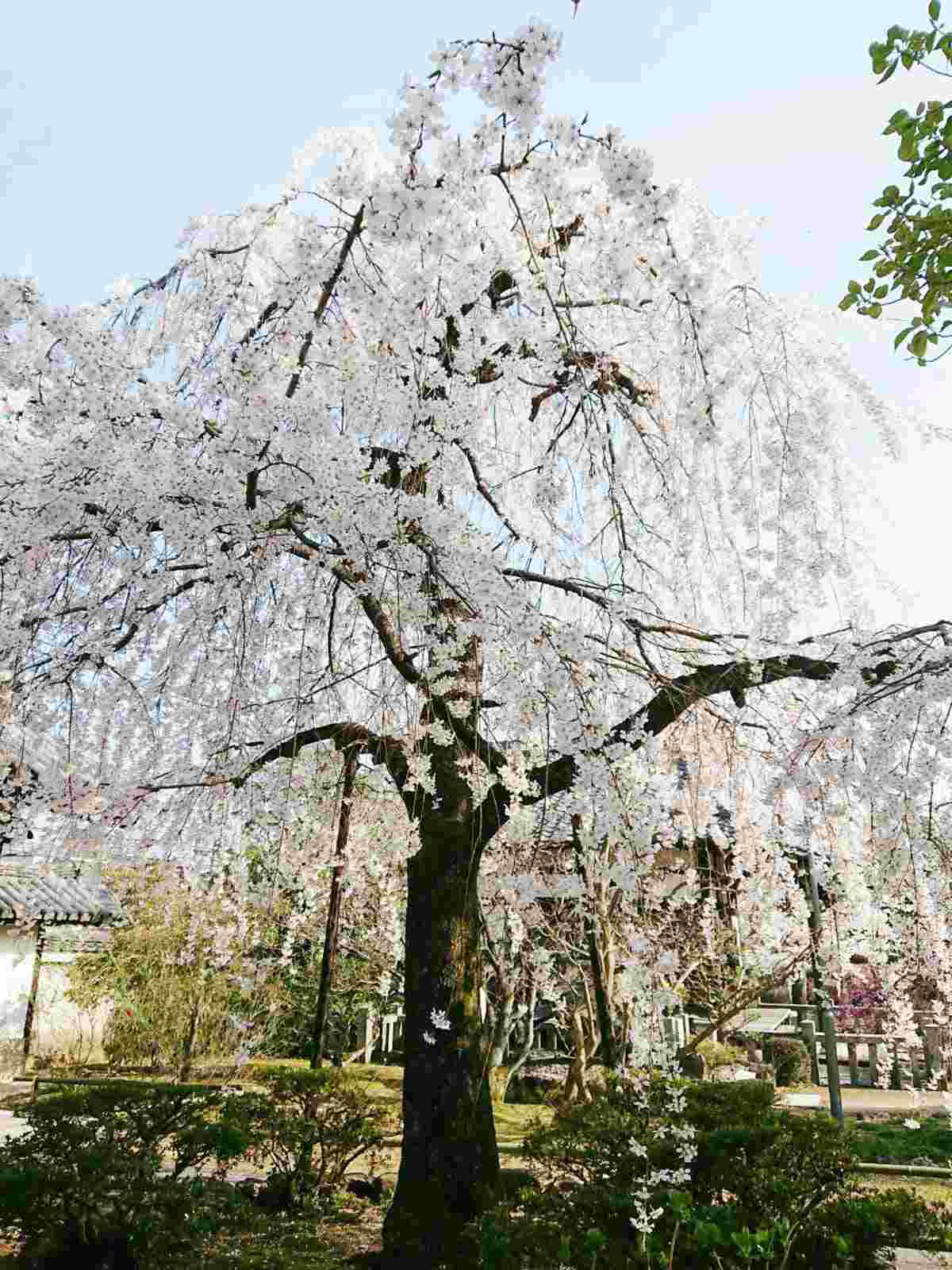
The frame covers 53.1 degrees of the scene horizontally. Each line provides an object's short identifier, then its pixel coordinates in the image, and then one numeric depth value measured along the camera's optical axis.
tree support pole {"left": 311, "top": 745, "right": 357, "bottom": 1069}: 5.93
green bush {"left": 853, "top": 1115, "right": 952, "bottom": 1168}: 7.08
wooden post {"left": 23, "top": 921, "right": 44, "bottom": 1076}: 12.11
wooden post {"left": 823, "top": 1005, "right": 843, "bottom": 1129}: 7.29
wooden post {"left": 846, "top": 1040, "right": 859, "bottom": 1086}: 11.11
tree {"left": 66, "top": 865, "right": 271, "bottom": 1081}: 10.07
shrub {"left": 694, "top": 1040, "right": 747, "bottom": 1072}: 8.86
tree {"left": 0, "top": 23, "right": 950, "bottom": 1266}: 3.27
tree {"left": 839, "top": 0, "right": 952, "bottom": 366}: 1.89
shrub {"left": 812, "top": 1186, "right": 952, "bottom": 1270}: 2.88
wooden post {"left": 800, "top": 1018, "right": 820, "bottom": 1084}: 9.48
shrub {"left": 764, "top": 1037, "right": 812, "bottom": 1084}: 10.82
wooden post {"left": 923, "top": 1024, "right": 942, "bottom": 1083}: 9.75
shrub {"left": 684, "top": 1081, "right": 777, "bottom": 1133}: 3.94
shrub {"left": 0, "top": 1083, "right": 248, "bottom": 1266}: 3.59
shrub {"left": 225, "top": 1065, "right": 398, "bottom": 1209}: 5.63
